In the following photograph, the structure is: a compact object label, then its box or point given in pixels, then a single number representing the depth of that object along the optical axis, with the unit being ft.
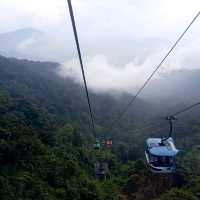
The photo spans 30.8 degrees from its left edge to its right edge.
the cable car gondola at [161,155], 42.83
